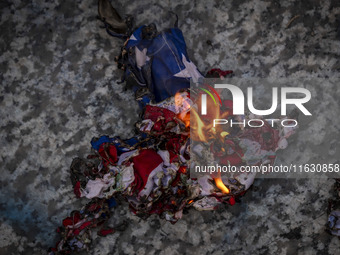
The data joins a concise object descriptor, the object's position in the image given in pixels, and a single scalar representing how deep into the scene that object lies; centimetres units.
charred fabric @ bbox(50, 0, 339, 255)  298
